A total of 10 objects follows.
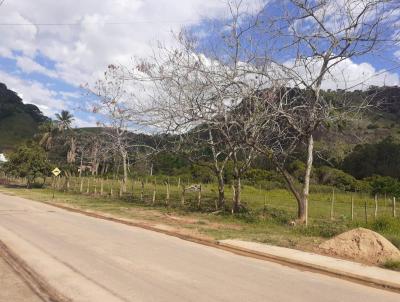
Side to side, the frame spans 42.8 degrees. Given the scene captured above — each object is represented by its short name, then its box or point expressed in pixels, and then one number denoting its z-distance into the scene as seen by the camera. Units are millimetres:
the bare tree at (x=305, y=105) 19203
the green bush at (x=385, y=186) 46519
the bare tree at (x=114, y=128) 35375
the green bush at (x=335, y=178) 56131
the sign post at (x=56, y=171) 39369
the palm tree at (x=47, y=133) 79069
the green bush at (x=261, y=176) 58312
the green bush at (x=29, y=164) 53875
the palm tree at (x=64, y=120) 83812
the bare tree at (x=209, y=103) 20969
